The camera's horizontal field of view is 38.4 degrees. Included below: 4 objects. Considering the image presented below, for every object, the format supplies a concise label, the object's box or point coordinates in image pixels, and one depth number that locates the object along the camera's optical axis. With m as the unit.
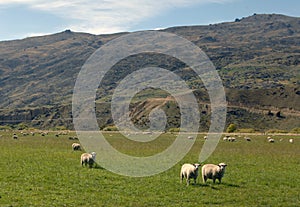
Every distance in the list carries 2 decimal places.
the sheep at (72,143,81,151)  48.86
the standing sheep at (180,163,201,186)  24.48
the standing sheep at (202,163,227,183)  24.98
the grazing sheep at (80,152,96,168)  32.18
